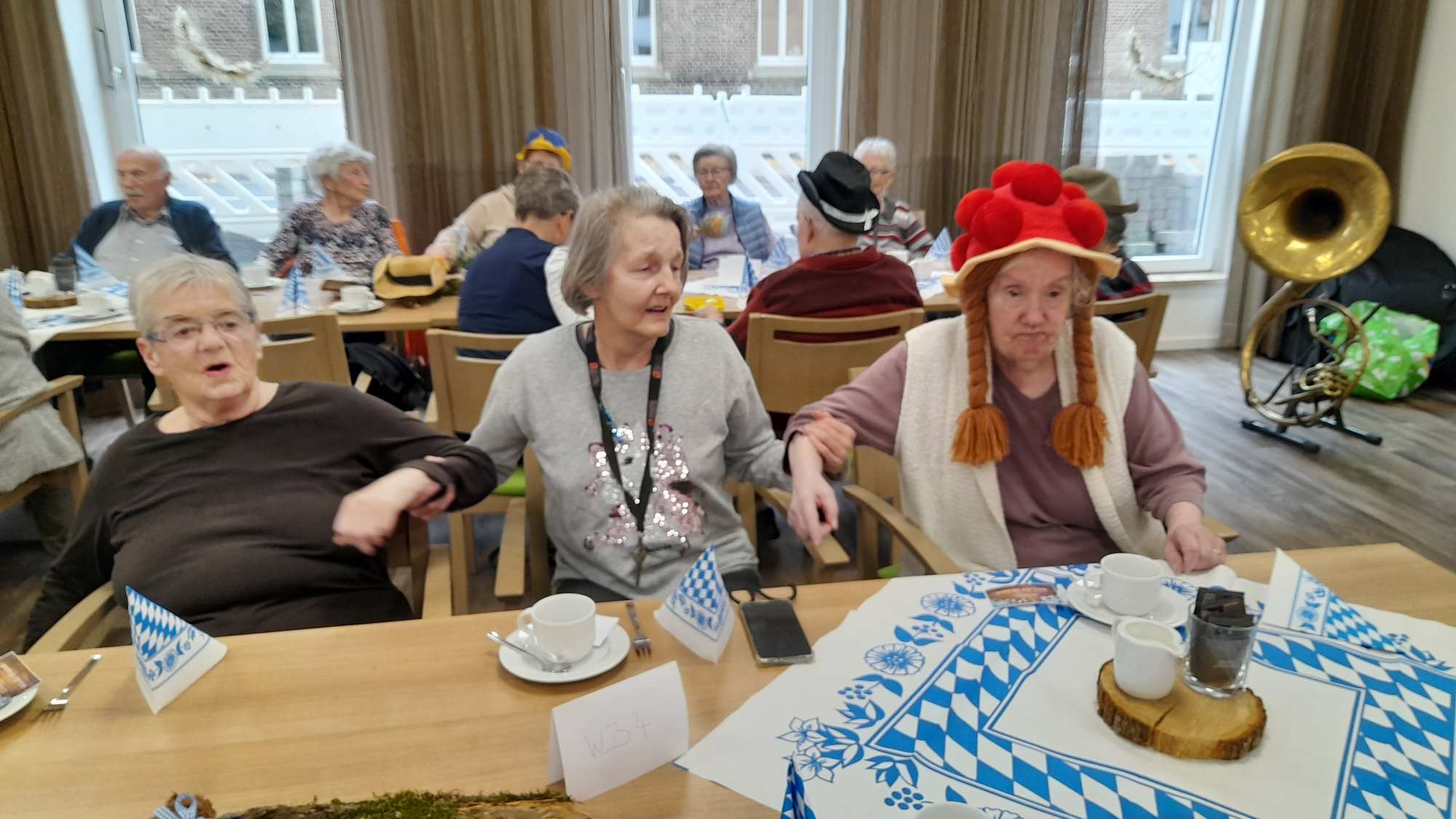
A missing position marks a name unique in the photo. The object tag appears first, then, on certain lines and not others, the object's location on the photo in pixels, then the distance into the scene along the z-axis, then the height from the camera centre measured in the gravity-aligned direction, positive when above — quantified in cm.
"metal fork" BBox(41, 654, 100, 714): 114 -70
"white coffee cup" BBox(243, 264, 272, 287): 364 -66
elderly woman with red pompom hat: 168 -56
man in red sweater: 289 -48
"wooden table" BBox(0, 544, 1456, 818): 100 -70
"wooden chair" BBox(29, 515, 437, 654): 139 -77
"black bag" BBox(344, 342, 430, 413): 335 -95
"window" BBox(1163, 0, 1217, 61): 568 +46
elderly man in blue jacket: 399 -53
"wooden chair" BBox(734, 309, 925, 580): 274 -72
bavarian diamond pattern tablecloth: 99 -70
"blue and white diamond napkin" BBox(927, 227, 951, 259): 422 -63
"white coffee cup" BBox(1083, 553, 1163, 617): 131 -65
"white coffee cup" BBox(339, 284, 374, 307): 335 -67
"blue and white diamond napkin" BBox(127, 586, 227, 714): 112 -64
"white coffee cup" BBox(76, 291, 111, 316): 331 -69
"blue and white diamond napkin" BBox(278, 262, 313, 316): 319 -65
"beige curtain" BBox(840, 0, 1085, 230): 523 +10
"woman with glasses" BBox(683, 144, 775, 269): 461 -57
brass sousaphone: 393 -54
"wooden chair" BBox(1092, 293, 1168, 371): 291 -68
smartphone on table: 123 -69
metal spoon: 119 -69
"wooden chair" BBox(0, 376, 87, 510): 268 -101
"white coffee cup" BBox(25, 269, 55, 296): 348 -65
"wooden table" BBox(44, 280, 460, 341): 314 -73
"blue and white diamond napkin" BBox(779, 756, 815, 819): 76 -54
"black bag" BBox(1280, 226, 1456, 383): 504 -95
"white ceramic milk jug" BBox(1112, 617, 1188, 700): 109 -63
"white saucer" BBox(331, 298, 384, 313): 332 -71
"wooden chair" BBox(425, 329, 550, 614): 192 -78
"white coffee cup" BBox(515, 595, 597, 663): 119 -65
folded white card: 97 -65
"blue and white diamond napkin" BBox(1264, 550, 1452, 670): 126 -69
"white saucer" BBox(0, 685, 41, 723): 110 -69
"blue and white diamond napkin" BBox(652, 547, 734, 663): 123 -65
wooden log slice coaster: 104 -67
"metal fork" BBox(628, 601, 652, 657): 126 -70
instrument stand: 432 -151
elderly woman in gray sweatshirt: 179 -59
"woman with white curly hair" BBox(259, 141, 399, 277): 411 -53
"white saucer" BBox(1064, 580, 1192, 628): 131 -69
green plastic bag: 495 -127
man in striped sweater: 461 -54
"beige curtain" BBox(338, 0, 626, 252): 480 +6
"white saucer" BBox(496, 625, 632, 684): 118 -69
